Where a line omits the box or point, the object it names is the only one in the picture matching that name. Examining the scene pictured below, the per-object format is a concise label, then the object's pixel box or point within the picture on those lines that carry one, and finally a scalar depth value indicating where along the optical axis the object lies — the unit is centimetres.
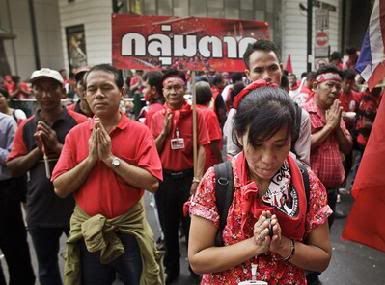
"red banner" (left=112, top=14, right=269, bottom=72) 330
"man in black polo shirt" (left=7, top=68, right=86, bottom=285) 276
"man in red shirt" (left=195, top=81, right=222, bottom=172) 390
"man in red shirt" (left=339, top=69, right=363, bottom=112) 624
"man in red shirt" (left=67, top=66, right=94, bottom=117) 359
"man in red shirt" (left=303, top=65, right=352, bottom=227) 317
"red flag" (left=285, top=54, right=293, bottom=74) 875
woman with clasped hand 138
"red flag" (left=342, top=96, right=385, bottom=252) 170
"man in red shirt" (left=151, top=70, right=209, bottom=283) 362
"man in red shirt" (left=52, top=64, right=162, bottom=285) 229
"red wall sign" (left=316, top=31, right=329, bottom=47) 1064
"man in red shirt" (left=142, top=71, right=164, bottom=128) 466
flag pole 343
